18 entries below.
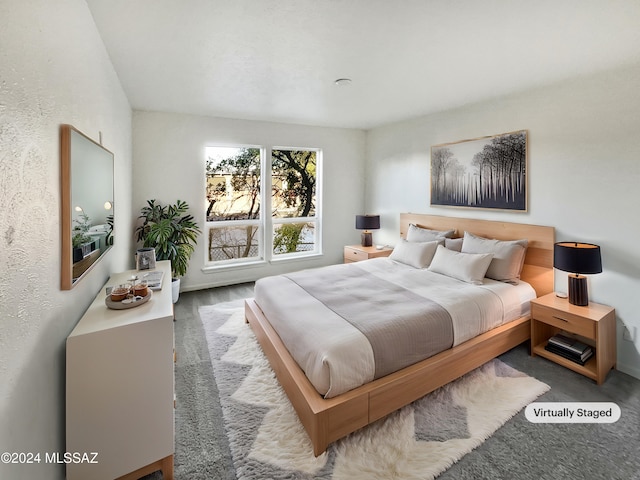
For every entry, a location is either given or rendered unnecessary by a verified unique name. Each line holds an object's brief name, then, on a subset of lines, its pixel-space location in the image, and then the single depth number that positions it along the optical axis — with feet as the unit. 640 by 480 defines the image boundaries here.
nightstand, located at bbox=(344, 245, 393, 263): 15.37
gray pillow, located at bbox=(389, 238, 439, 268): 12.00
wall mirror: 4.59
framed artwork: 10.73
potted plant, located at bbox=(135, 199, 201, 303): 12.17
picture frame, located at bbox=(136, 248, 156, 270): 8.63
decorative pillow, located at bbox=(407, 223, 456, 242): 12.82
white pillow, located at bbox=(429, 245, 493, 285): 9.96
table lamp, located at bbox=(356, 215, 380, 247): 16.29
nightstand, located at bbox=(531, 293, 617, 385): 7.73
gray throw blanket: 6.63
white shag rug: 5.41
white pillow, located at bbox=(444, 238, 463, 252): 12.01
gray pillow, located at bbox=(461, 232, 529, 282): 10.07
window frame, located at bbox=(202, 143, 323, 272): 15.25
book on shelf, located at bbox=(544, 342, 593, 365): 8.17
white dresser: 4.49
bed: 5.73
